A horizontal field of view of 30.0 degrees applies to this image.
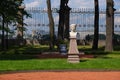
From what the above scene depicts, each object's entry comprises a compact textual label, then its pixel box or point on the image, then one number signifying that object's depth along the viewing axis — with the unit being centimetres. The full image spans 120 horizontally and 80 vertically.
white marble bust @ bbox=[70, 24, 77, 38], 1196
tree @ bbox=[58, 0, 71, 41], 2087
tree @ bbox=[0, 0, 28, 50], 1691
